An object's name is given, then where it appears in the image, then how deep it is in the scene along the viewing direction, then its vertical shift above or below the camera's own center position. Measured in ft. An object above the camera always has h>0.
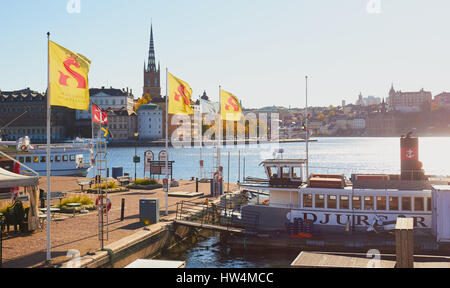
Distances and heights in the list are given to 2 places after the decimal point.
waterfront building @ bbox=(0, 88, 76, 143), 639.35 +39.23
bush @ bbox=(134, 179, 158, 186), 142.10 -9.53
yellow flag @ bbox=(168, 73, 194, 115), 97.86 +10.93
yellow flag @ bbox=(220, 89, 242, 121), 122.42 +10.83
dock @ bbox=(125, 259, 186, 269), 53.98 -12.96
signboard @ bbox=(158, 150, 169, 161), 145.48 -2.01
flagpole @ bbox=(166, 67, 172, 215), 98.22 +12.77
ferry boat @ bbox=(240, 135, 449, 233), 85.05 -8.99
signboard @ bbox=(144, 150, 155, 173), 160.97 -3.24
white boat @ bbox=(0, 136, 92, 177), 227.61 -5.17
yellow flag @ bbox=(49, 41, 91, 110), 57.31 +8.69
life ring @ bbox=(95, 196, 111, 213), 67.45 -7.83
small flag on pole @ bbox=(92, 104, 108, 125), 80.55 +5.79
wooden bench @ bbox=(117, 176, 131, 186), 142.70 -9.00
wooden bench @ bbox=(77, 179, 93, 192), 130.50 -8.91
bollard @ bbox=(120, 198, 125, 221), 89.16 -11.84
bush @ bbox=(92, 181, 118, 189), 132.16 -9.87
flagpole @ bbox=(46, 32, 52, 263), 56.95 -1.37
